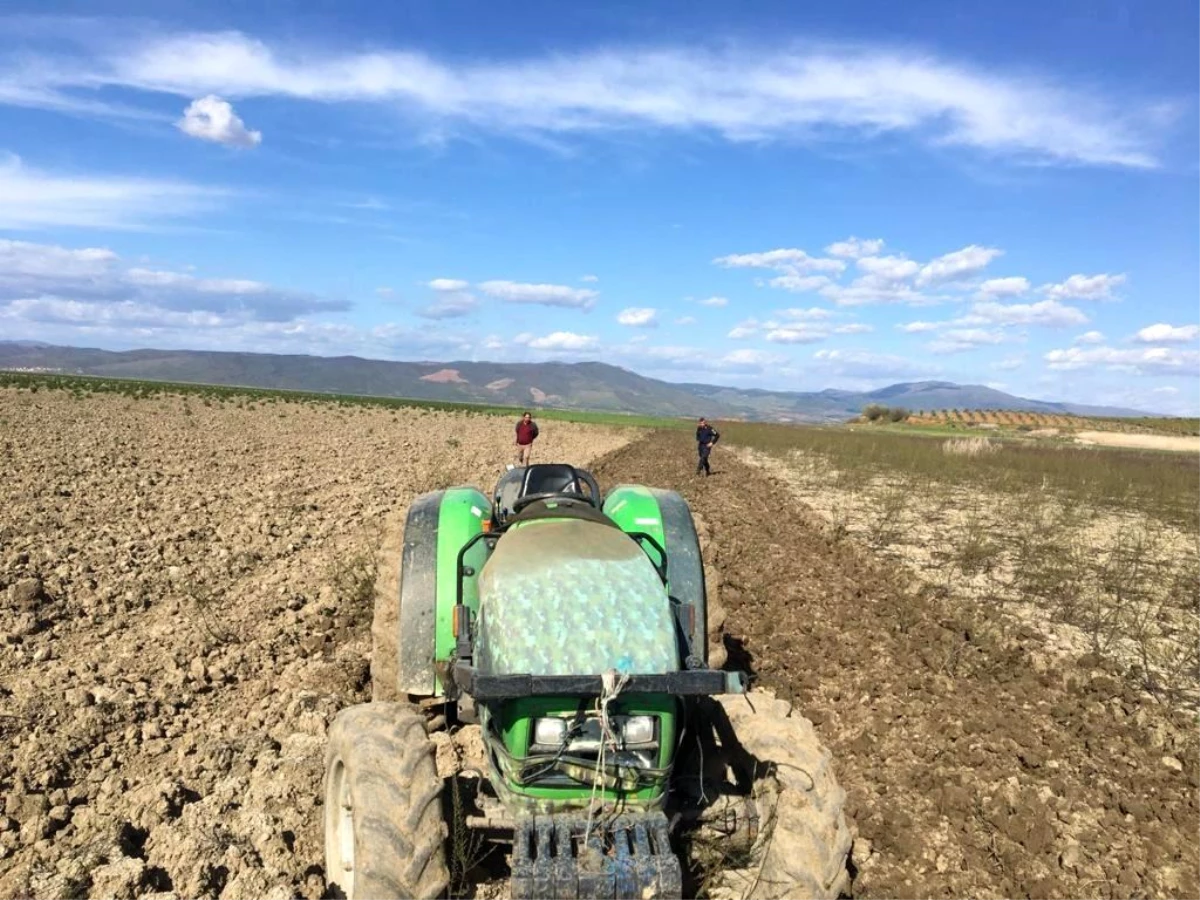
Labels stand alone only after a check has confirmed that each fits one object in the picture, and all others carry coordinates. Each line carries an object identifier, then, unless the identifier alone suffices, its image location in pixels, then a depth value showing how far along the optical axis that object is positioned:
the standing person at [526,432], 16.89
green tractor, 2.78
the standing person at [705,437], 20.94
